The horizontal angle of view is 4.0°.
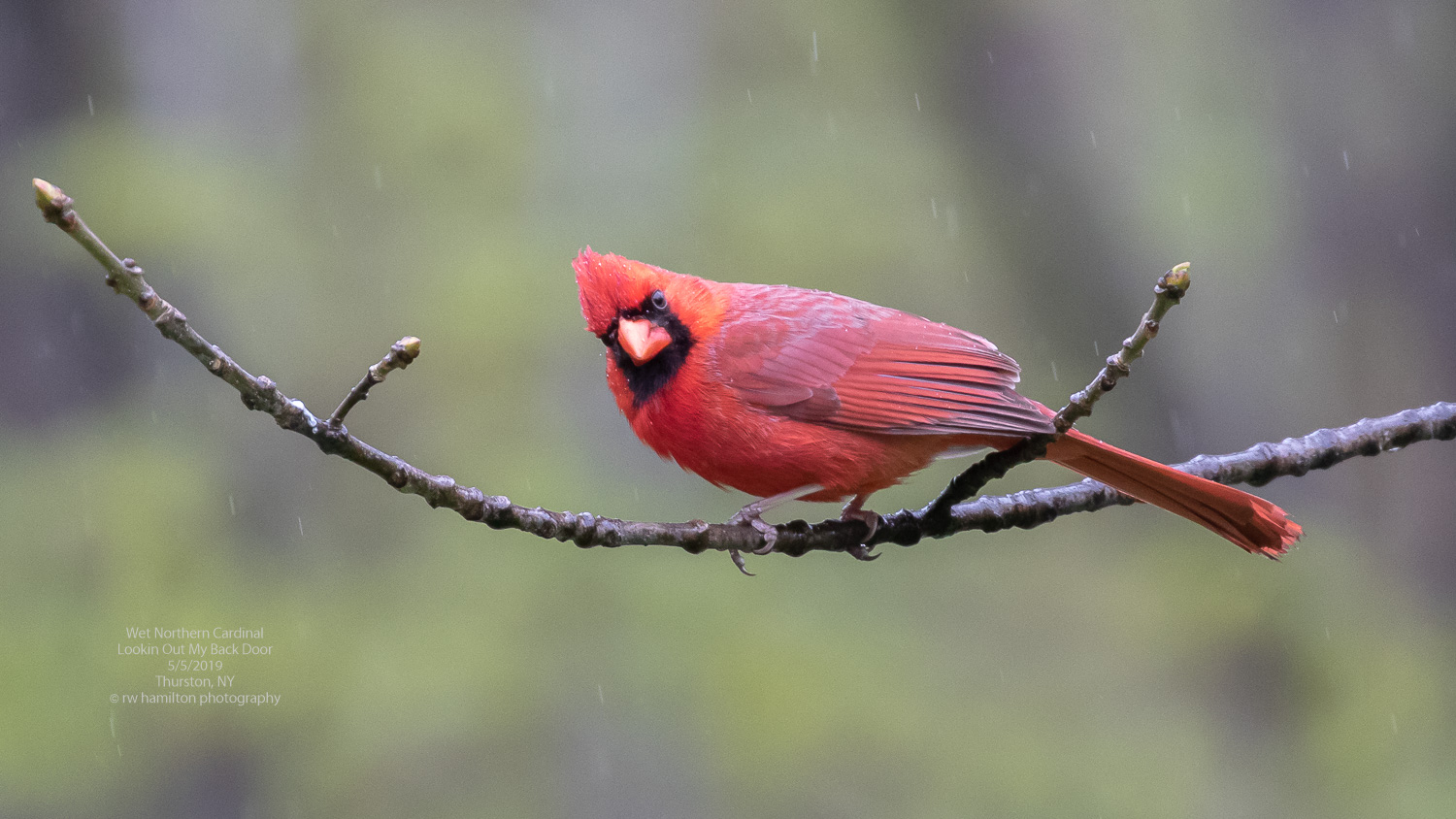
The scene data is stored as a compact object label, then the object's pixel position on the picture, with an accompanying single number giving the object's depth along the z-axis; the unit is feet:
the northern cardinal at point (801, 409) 18.11
